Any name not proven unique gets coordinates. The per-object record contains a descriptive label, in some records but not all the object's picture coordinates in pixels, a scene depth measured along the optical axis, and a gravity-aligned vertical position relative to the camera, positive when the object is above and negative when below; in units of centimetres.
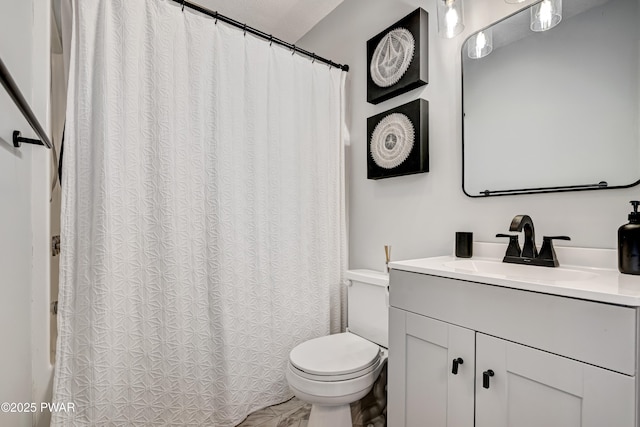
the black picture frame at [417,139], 163 +41
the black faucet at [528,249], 112 -13
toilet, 129 -66
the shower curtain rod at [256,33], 152 +104
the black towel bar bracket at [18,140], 86 +22
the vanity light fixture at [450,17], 137 +89
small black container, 139 -13
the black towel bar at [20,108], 59 +27
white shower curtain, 126 -1
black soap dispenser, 91 -9
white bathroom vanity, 70 -36
